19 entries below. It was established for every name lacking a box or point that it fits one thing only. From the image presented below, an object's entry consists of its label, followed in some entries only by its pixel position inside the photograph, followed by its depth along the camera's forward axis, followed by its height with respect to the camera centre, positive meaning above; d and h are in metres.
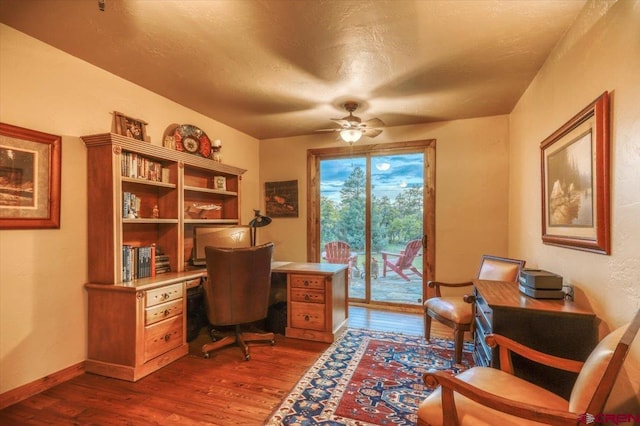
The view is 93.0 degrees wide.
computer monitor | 3.41 -0.26
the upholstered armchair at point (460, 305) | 2.57 -0.83
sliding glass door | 4.20 -0.08
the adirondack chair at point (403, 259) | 4.19 -0.62
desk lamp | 3.52 -0.06
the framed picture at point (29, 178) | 2.04 +0.27
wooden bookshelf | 2.37 -0.37
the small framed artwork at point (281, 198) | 4.71 +0.27
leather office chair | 2.57 -0.62
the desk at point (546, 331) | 1.58 -0.62
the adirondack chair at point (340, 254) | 4.54 -0.59
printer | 1.82 -0.43
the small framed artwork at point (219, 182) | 3.81 +0.42
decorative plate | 3.33 +0.86
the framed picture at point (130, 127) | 2.69 +0.82
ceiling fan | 3.16 +0.94
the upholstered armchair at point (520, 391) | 1.02 -0.70
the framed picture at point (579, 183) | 1.57 +0.20
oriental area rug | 1.92 -1.28
